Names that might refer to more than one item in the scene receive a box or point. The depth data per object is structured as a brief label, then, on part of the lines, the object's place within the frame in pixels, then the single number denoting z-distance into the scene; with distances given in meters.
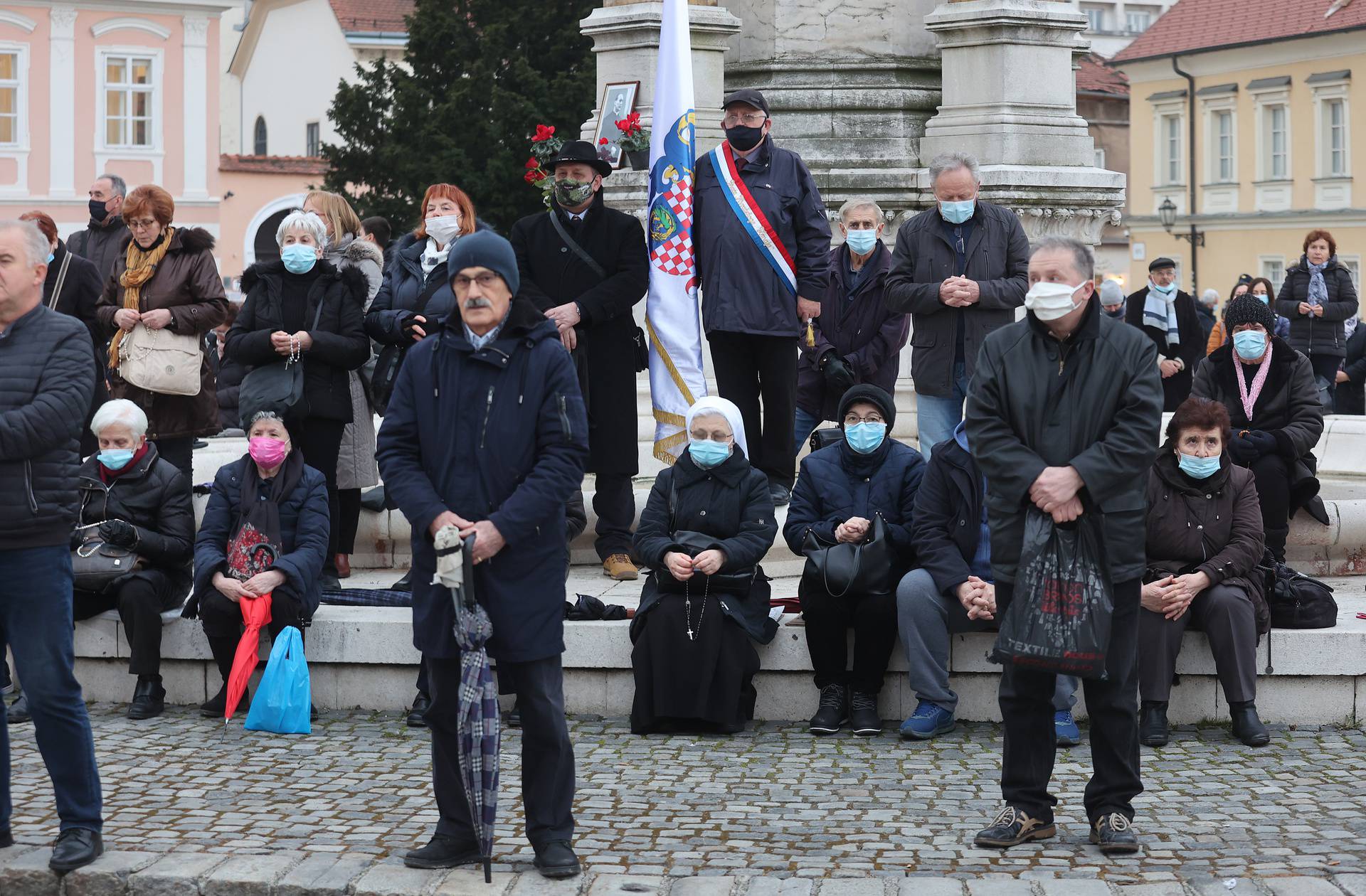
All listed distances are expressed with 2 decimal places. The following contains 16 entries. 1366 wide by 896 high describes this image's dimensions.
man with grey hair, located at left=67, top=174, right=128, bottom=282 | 11.57
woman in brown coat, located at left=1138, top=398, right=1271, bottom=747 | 8.16
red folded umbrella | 8.59
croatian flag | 10.06
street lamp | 48.25
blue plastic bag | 8.45
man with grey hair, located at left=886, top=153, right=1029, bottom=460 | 9.45
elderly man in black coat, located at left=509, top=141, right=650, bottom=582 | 9.52
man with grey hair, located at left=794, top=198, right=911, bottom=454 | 10.62
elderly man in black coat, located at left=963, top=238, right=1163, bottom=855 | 6.38
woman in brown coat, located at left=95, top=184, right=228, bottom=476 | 9.94
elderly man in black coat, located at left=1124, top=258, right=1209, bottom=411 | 16.67
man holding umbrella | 6.28
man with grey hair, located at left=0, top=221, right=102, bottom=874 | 6.46
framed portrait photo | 12.08
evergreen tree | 34.16
